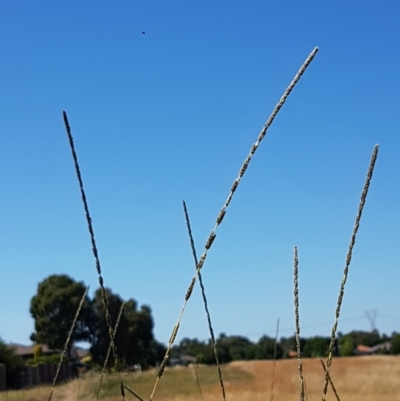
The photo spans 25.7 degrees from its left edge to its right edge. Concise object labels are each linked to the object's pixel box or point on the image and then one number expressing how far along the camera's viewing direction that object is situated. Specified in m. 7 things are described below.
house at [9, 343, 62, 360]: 53.25
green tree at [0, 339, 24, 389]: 32.97
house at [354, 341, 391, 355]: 78.31
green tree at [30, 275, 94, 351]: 52.91
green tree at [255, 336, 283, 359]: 53.80
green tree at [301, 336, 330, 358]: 42.45
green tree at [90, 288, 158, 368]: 54.44
